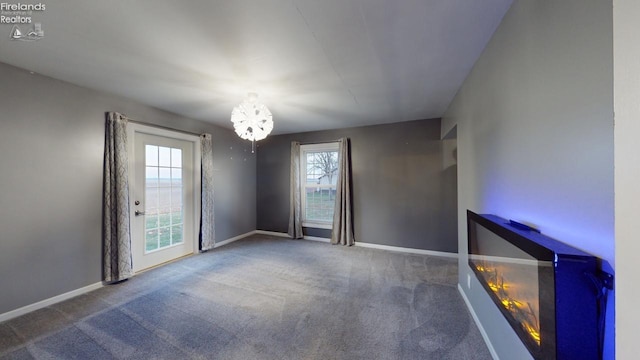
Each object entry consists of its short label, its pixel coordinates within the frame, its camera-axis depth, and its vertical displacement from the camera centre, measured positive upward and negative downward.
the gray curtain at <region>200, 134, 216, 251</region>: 3.78 -0.29
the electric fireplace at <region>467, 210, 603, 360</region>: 0.72 -0.46
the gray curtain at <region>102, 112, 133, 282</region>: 2.59 -0.29
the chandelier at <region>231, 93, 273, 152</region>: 2.35 +0.69
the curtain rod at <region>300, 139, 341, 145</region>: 4.50 +0.81
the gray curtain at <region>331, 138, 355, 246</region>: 4.21 -0.48
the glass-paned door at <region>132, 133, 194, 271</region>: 2.99 -0.31
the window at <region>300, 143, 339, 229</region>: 4.59 -0.05
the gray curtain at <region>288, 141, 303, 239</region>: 4.69 -0.33
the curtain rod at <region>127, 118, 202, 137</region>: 2.89 +0.80
